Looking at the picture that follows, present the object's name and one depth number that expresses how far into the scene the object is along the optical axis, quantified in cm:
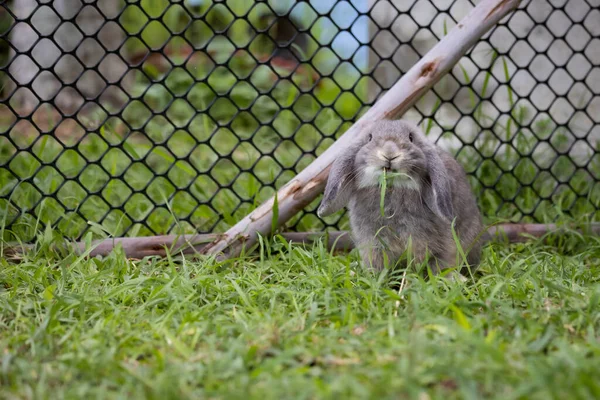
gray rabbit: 281
